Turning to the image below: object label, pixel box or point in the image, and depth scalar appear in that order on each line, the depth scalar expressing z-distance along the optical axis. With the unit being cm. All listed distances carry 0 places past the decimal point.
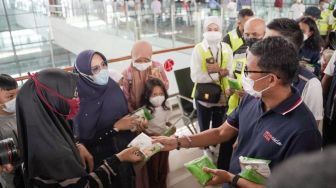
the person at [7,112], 182
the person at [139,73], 246
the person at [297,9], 788
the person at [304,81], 167
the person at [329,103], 224
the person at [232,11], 671
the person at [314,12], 481
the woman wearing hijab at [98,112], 197
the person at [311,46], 268
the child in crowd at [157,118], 240
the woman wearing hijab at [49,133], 123
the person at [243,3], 689
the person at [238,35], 312
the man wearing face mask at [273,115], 121
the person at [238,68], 250
